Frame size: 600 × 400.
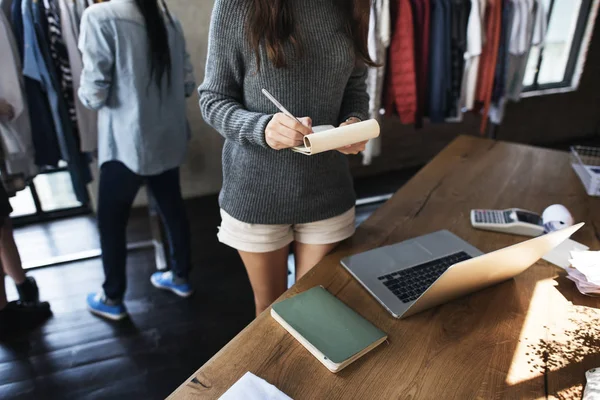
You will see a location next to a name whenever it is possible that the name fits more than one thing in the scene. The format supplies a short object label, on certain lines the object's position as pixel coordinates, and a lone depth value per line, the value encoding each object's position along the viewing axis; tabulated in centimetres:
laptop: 85
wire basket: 145
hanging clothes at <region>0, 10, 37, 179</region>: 180
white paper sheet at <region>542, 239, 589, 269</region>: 108
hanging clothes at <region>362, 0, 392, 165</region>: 244
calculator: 121
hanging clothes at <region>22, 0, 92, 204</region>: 185
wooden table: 75
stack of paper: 96
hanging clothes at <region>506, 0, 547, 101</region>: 273
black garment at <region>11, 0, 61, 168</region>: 189
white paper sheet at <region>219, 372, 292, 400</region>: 71
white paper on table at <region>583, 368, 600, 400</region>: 72
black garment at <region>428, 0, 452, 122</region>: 259
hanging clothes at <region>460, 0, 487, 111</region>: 260
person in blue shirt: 156
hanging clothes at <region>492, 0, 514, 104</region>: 275
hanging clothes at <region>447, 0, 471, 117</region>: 262
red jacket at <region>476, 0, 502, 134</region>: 268
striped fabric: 191
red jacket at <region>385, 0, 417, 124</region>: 250
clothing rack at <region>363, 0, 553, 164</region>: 254
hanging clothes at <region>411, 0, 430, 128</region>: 255
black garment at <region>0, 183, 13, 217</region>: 174
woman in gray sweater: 95
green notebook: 79
